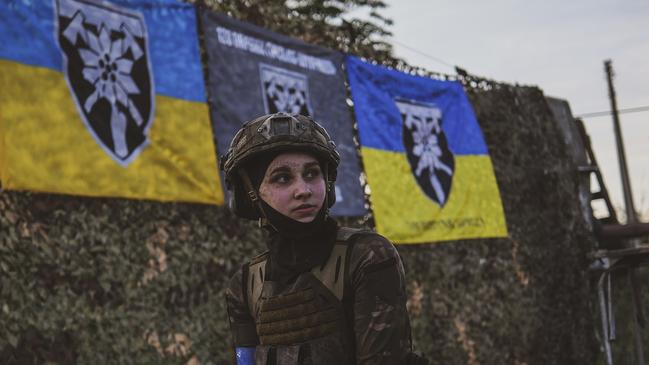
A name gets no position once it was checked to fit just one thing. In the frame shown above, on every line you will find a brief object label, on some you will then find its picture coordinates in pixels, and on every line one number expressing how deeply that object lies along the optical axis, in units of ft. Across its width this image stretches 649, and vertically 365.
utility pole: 88.63
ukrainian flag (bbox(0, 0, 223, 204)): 16.60
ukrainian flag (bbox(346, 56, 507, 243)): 27.27
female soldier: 7.90
